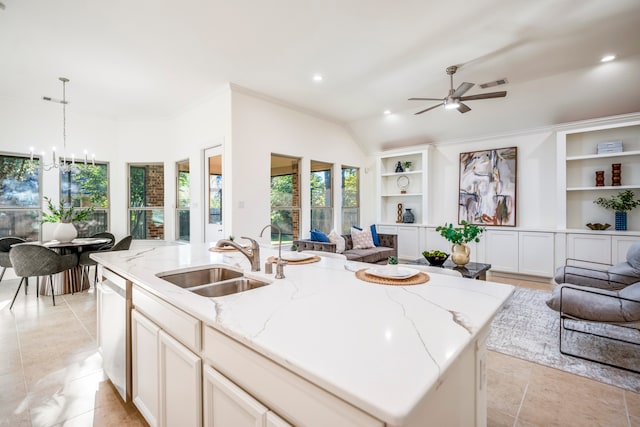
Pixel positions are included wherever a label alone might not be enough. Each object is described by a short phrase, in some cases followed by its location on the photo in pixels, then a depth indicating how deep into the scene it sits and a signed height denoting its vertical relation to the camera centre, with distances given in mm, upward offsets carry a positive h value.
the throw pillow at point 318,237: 4773 -415
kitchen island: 702 -382
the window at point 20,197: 4863 +243
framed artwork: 5246 +428
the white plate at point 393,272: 1586 -337
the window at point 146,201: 5980 +206
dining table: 4145 -892
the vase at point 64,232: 4211 -290
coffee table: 3364 -699
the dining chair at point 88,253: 4281 -612
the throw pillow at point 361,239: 5340 -504
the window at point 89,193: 5457 +350
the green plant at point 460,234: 3407 -267
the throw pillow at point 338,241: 4875 -494
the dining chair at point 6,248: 4071 -522
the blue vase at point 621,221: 4289 -155
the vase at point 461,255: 3461 -511
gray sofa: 4555 -672
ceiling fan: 3480 +1364
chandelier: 4781 +1186
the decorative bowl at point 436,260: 3564 -587
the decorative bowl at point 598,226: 4402 -233
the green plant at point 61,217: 4219 -79
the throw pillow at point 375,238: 5785 -525
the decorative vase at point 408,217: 6406 -137
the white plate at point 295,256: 2099 -322
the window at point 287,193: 5278 +317
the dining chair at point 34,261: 3596 -607
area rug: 2261 -1203
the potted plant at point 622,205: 4273 +74
